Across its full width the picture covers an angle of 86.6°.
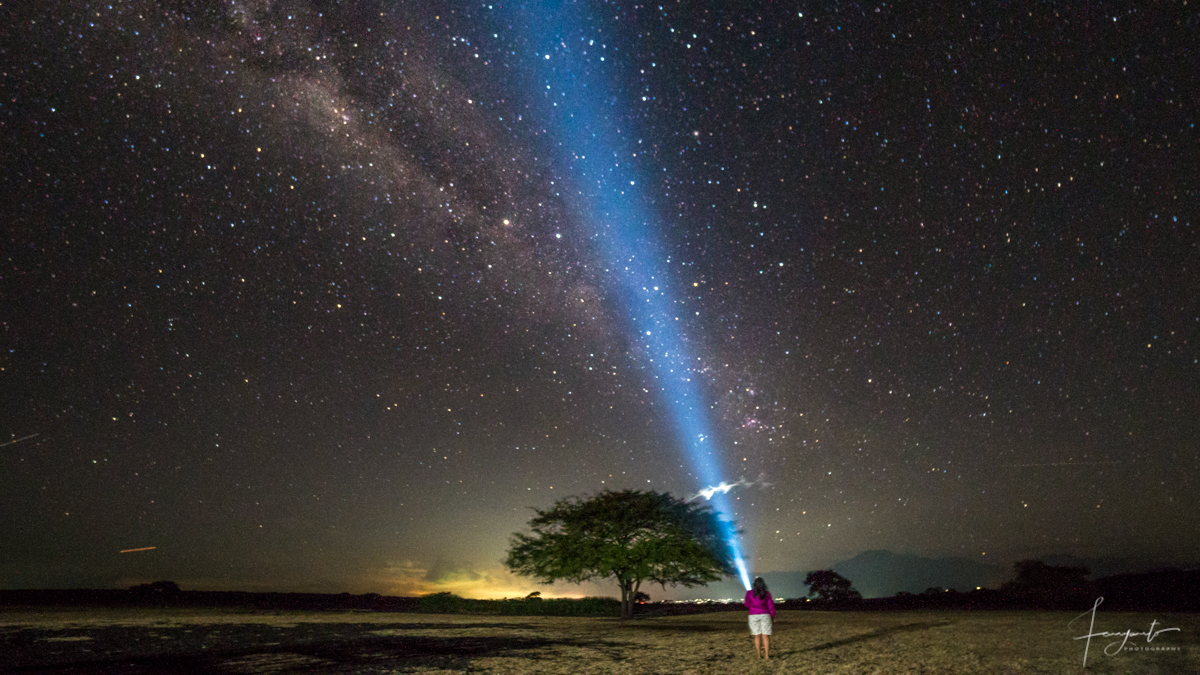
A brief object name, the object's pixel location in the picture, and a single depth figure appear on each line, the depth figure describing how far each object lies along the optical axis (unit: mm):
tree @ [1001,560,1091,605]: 44359
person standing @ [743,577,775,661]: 12349
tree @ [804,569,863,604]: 42094
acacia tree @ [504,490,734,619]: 32844
